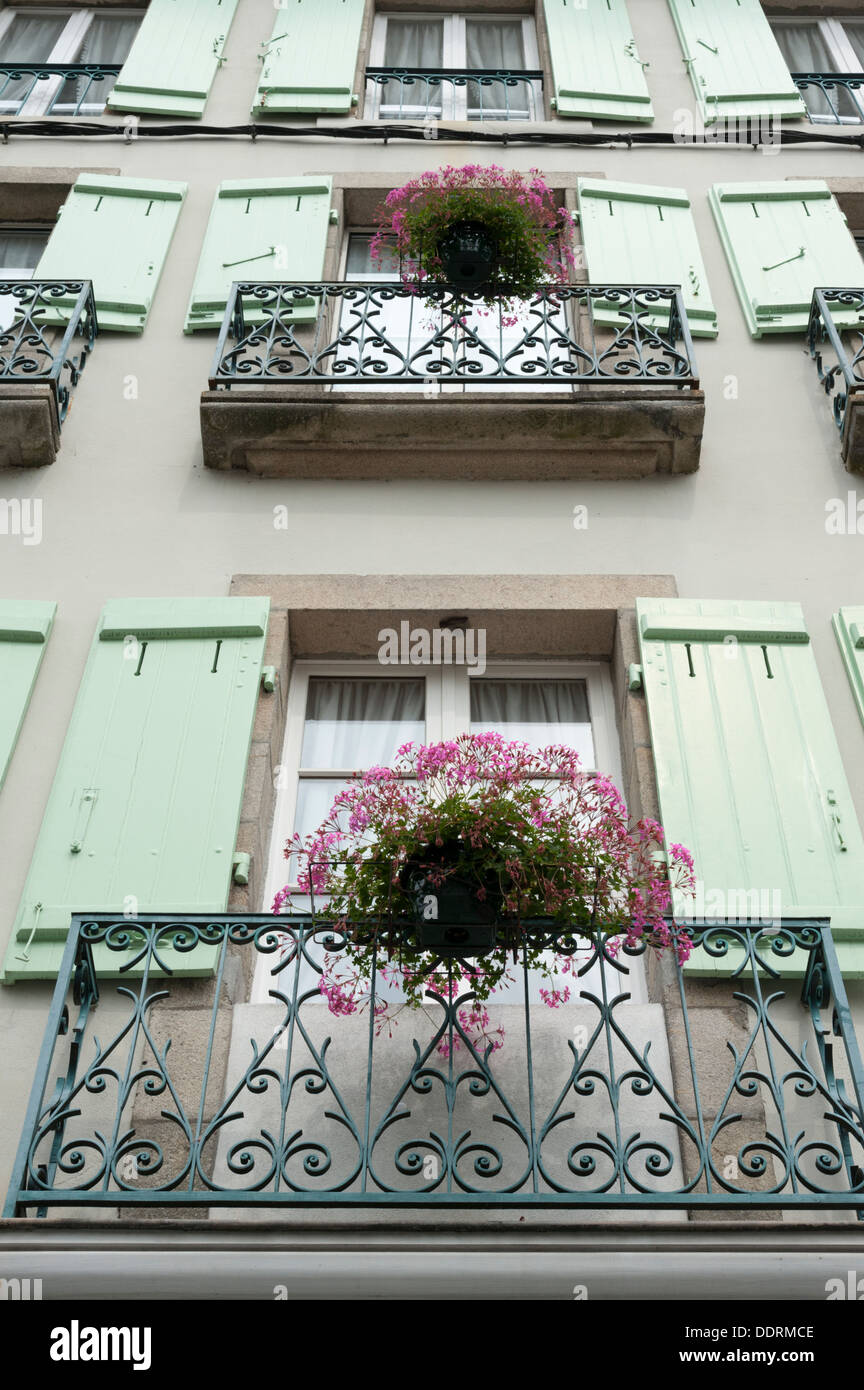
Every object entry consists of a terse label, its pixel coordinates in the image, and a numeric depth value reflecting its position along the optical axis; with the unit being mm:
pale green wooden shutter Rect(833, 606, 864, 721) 6199
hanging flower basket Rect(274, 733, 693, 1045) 4523
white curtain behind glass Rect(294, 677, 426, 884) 6262
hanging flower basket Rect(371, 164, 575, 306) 7668
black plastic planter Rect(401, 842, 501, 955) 4523
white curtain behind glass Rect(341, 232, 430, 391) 7838
